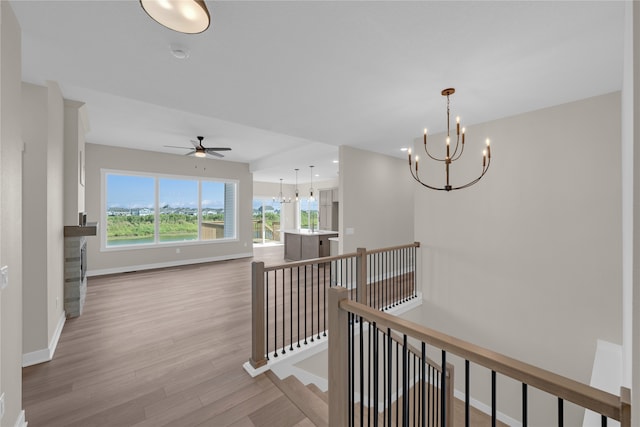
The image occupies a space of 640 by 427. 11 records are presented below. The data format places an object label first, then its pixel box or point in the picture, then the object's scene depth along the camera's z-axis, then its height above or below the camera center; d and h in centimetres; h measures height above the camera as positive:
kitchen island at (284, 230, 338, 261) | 714 -82
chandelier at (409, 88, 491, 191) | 243 +121
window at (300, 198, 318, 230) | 1214 +2
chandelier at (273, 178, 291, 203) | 1111 +68
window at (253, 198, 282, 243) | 1170 -25
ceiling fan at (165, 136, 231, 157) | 490 +122
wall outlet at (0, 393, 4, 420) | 142 -102
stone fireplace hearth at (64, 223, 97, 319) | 336 -67
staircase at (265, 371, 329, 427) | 194 -147
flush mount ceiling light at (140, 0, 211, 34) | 131 +104
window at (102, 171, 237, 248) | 597 +14
